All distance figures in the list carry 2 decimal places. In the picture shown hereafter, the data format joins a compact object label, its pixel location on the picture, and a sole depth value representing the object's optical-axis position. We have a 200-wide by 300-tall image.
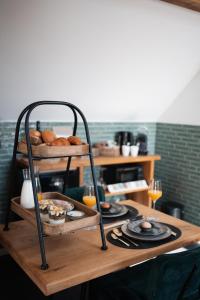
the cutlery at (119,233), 1.83
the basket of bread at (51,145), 1.58
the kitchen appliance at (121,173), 3.84
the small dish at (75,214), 1.74
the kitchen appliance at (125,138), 4.07
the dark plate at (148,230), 1.89
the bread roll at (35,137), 1.69
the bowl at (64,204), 1.80
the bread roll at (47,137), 1.73
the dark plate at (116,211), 2.16
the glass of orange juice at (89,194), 2.09
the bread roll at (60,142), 1.65
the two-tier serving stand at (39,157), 1.49
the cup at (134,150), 3.93
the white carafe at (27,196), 1.80
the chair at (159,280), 1.50
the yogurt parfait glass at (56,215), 1.59
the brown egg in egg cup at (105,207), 2.24
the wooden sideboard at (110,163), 3.25
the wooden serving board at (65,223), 1.51
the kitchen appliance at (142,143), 4.11
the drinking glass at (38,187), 1.85
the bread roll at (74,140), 1.72
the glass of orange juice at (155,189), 2.31
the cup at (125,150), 3.90
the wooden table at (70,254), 1.45
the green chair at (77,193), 2.61
